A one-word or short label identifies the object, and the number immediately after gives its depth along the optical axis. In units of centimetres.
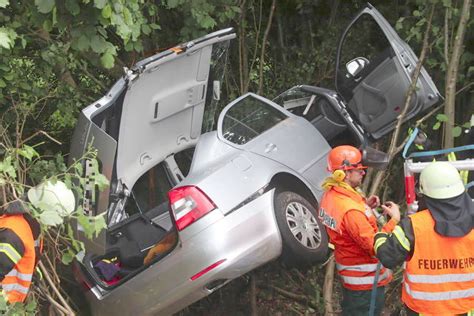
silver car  507
